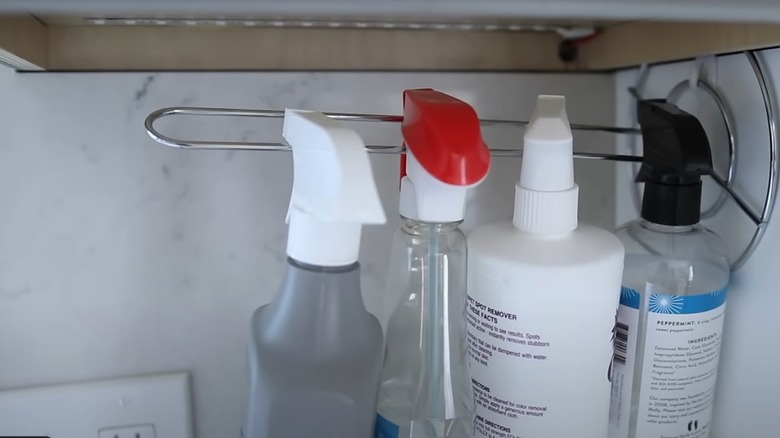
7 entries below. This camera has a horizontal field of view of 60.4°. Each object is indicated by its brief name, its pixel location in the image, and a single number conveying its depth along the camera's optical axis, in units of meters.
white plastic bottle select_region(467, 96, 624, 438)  0.35
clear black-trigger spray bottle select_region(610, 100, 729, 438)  0.38
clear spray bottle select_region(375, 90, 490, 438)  0.35
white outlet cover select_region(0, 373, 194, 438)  0.46
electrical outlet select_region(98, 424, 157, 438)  0.47
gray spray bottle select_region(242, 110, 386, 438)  0.31
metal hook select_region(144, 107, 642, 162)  0.37
